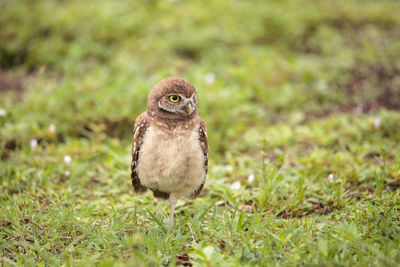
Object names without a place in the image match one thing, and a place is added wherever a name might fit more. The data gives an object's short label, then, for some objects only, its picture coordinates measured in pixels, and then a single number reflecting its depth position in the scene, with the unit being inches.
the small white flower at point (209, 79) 497.0
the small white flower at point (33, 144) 362.9
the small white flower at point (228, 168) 347.9
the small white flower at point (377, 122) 393.3
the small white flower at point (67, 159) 335.6
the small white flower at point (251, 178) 319.6
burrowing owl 249.4
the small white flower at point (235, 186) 312.3
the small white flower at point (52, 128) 390.9
